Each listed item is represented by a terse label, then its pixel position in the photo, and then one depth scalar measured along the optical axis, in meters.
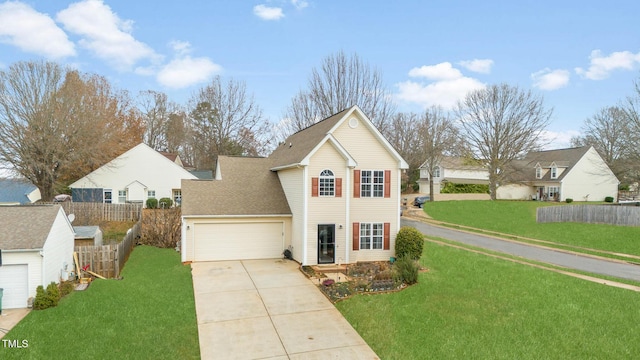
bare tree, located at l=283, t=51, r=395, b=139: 32.88
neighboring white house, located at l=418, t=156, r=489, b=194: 53.41
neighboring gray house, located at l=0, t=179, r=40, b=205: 36.69
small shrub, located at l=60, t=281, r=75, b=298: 12.32
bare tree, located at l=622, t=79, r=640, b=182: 31.56
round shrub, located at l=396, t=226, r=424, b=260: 17.17
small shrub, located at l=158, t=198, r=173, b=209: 34.00
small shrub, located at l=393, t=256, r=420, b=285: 13.73
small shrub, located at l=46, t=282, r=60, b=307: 11.33
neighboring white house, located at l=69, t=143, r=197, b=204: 33.94
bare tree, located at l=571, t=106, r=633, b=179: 50.79
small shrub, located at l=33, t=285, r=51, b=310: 11.15
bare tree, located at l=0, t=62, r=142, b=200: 28.55
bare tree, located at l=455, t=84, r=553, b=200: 42.34
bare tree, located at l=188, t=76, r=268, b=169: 42.84
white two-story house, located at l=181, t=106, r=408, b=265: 17.16
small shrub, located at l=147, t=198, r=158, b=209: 33.44
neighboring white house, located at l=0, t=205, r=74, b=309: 11.41
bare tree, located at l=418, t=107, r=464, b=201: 48.03
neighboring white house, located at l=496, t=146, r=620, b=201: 47.53
